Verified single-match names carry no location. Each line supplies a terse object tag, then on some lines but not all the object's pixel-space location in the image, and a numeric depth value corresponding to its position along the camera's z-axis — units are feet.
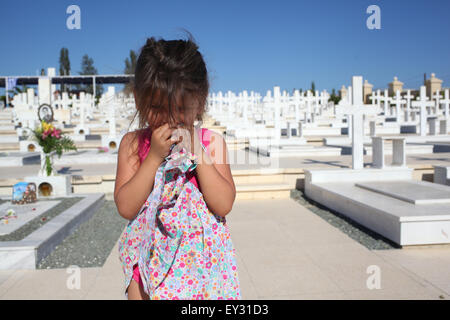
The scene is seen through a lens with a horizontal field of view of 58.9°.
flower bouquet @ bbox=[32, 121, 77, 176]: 21.76
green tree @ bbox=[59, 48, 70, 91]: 192.95
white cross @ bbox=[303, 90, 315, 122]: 72.77
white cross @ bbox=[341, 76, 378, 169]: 22.77
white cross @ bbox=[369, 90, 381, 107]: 79.66
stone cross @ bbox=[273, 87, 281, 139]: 41.87
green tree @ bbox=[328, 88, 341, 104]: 131.69
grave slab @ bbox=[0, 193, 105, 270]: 12.19
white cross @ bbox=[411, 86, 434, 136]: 46.12
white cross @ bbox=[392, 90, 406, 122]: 72.31
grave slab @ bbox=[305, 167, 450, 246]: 13.38
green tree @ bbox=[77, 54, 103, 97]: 192.46
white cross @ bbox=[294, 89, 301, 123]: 67.28
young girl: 3.71
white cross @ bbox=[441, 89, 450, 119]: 67.46
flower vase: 21.81
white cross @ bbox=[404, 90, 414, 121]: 69.68
